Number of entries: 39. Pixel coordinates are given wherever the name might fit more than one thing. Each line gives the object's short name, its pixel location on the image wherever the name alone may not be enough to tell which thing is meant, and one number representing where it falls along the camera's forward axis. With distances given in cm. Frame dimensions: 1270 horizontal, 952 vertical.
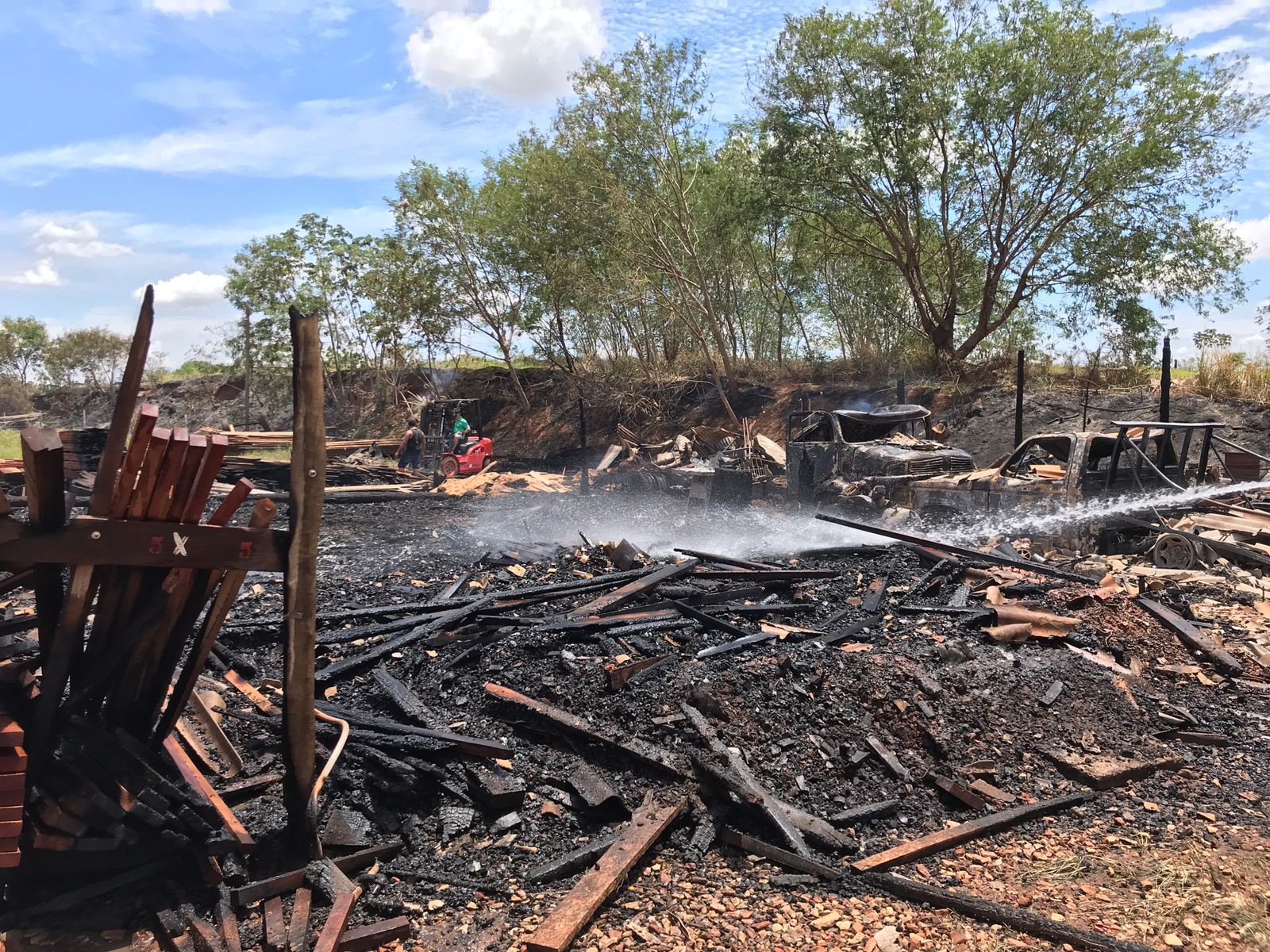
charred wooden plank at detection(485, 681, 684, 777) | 486
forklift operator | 2167
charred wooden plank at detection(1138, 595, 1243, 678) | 673
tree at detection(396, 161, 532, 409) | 2991
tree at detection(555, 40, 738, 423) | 2228
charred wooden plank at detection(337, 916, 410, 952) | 338
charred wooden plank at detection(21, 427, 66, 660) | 286
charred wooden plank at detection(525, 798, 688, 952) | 345
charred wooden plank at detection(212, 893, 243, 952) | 325
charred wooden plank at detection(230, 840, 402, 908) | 354
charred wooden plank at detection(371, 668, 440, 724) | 533
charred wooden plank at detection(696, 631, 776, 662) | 644
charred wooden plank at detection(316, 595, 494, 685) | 614
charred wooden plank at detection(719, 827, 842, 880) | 404
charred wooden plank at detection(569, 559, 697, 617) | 755
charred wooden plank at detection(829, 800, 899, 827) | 454
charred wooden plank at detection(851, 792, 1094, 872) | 411
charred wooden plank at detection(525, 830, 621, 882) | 399
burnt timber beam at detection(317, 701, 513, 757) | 490
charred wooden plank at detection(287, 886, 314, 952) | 332
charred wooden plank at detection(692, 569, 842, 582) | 859
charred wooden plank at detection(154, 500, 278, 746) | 367
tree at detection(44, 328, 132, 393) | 4694
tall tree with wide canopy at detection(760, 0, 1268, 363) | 1819
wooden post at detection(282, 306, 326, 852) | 349
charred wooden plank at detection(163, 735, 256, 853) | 374
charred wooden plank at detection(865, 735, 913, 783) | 495
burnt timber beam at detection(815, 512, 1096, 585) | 884
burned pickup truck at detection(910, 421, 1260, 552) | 1031
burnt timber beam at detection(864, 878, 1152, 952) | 340
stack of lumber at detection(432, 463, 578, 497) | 1961
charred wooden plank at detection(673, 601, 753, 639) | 701
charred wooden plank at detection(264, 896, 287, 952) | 329
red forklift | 2114
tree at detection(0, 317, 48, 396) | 4631
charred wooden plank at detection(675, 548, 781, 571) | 925
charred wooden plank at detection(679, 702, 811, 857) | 428
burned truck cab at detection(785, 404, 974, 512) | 1262
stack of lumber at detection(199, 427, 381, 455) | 2342
